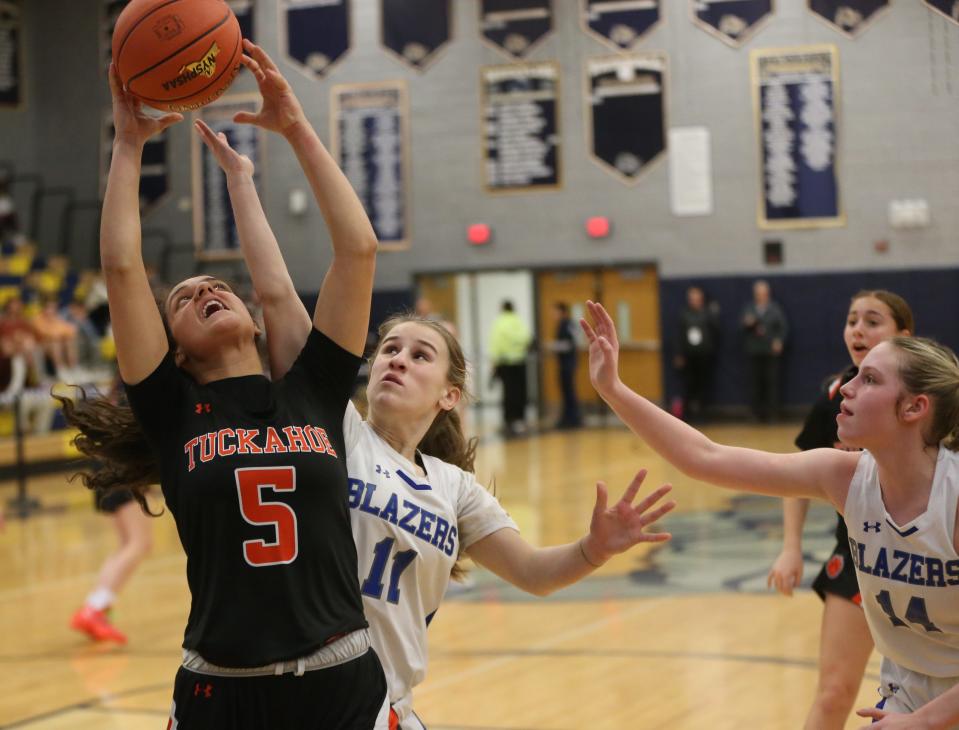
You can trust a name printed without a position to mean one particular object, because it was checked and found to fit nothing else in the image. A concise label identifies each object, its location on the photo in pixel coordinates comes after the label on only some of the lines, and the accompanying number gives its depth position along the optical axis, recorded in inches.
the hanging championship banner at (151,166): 649.6
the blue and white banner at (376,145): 625.0
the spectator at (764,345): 585.9
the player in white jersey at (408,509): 101.0
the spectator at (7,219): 658.8
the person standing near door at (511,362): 595.8
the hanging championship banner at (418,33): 615.5
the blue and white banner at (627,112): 565.9
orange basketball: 105.1
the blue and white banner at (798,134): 468.4
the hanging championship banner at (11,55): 675.4
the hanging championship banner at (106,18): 551.6
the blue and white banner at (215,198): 634.2
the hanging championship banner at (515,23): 574.9
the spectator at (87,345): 552.3
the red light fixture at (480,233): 638.5
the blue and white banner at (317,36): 573.9
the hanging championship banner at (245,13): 512.2
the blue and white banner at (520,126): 601.9
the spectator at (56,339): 530.3
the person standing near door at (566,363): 609.3
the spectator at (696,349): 599.8
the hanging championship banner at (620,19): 542.0
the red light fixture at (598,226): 621.3
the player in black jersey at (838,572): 137.5
